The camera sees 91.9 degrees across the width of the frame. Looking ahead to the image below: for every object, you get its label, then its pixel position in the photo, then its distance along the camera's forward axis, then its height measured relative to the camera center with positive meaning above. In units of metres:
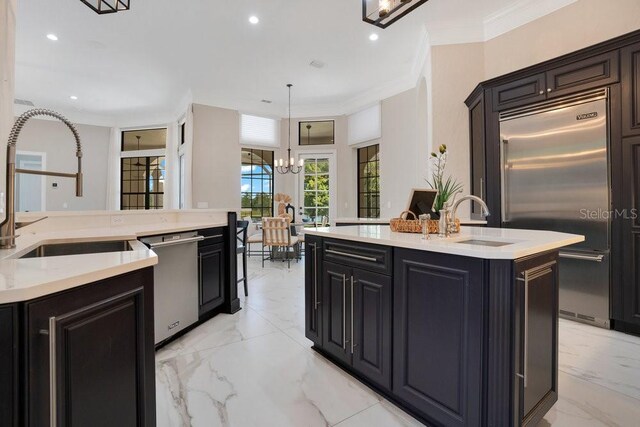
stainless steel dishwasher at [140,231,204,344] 2.27 -0.55
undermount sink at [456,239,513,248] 1.58 -0.16
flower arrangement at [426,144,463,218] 2.14 +0.10
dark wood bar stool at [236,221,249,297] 3.76 -0.35
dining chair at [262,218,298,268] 5.26 -0.36
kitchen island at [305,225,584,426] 1.24 -0.51
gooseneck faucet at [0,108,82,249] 1.38 +0.12
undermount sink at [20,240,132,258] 1.71 -0.20
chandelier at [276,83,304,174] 6.41 +1.00
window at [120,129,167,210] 7.88 +1.10
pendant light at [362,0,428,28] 1.92 +1.28
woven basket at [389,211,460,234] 1.96 -0.08
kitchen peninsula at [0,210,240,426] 0.73 -0.35
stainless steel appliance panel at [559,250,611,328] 2.67 -0.66
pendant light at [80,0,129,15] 2.22 +1.50
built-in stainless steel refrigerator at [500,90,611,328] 2.69 +0.25
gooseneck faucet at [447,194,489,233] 1.94 -0.05
